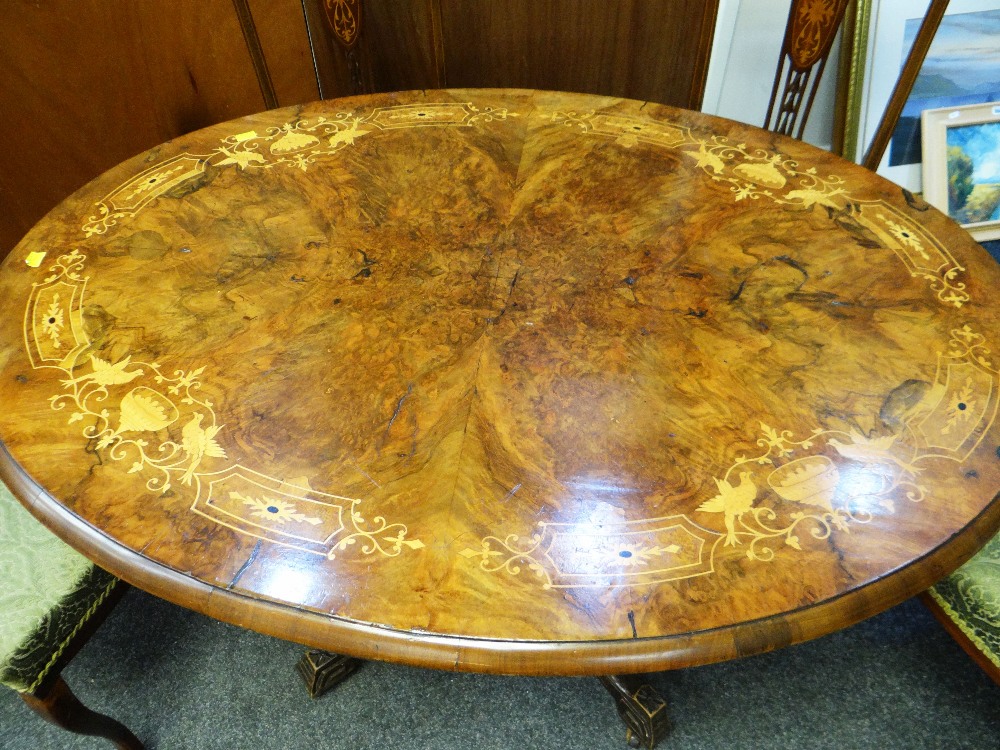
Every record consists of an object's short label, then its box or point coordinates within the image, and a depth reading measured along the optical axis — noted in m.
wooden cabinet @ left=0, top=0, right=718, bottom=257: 1.80
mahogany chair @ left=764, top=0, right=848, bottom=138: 1.47
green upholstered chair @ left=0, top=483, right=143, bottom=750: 1.04
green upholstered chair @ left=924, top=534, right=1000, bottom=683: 1.08
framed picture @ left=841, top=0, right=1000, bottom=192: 2.24
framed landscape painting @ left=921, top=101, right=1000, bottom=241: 2.37
